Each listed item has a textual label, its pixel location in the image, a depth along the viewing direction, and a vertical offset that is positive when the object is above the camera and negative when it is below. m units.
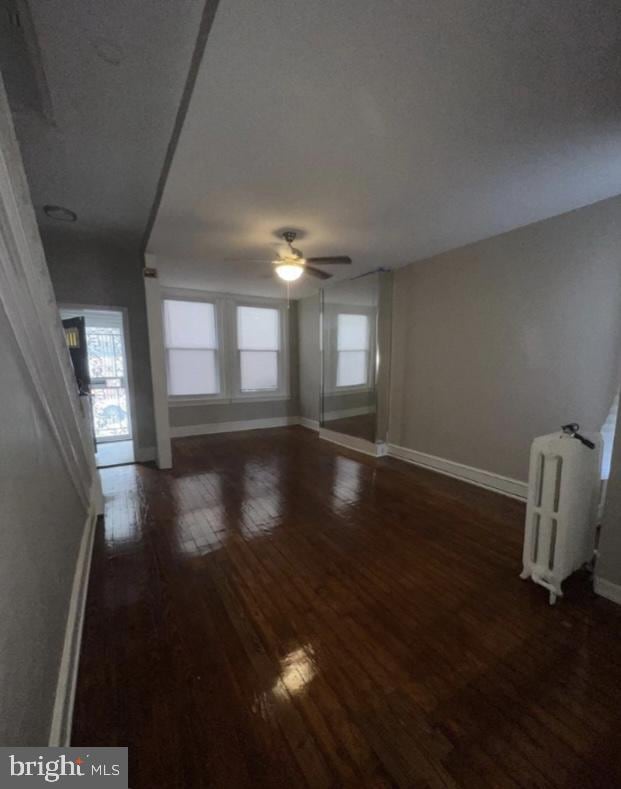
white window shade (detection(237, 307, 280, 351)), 5.77 +0.51
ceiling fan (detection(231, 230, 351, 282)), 2.96 +0.89
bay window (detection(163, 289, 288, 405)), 5.25 +0.14
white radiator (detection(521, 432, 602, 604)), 1.66 -0.84
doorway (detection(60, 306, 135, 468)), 4.82 -0.40
